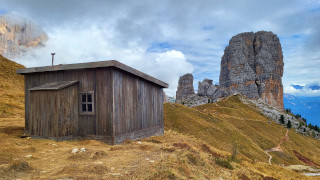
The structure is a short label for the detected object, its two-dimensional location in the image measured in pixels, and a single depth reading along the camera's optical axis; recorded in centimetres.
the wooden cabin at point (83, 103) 1204
